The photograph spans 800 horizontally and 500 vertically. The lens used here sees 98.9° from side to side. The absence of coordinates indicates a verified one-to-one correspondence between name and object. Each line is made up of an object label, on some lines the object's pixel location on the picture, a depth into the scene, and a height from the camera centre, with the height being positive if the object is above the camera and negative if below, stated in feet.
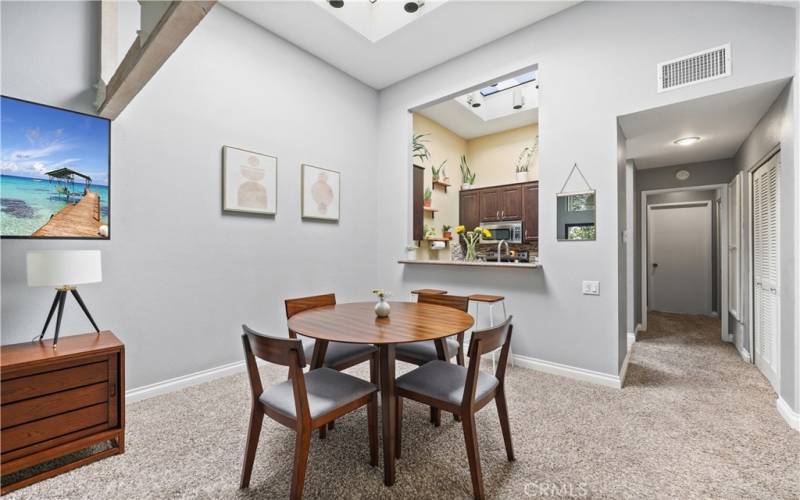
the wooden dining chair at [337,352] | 7.56 -2.29
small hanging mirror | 9.76 +1.12
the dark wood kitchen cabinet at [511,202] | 18.03 +2.70
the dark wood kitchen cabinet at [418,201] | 14.57 +2.20
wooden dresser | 5.45 -2.55
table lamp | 5.95 -0.30
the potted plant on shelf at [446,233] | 18.21 +1.05
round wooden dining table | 5.49 -1.37
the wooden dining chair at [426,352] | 7.69 -2.30
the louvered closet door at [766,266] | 9.06 -0.38
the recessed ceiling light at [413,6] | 10.11 +7.34
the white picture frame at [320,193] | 11.91 +2.16
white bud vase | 7.23 -1.20
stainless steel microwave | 18.01 +1.16
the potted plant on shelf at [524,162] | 18.19 +5.03
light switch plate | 9.67 -0.99
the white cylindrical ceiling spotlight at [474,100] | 16.70 +7.55
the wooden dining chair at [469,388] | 5.11 -2.24
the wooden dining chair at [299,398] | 4.75 -2.27
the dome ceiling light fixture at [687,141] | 11.67 +3.92
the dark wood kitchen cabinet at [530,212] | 17.44 +2.09
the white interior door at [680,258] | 19.49 -0.29
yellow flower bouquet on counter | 12.71 +0.37
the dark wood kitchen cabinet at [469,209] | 19.62 +2.53
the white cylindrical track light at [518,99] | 16.69 +7.53
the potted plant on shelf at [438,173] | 18.15 +4.27
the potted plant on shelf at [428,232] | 16.44 +1.00
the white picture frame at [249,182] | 9.96 +2.16
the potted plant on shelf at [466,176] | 20.53 +4.68
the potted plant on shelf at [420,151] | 16.64 +5.26
